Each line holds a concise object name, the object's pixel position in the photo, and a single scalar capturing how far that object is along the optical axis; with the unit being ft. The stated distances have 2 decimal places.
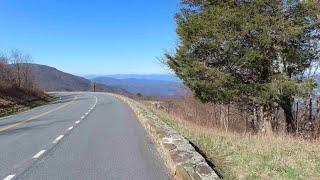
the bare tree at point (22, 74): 109.11
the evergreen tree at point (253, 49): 35.99
